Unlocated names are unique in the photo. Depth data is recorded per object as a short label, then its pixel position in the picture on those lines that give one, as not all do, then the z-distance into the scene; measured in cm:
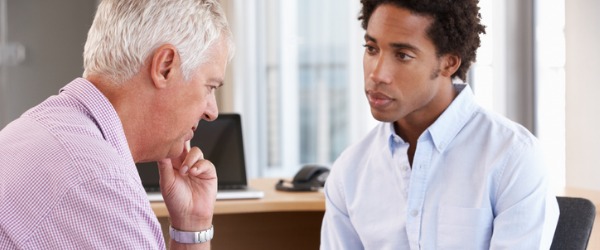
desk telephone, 285
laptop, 270
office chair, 187
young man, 190
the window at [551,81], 351
